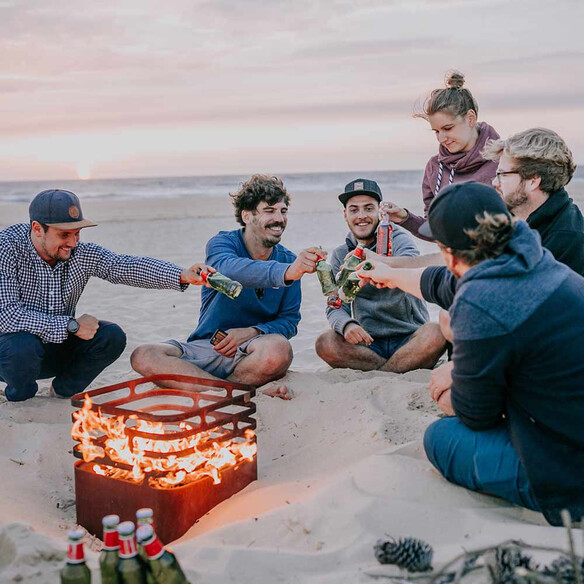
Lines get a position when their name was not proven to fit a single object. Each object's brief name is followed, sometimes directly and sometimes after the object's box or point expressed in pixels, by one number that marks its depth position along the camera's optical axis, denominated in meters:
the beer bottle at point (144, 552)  2.21
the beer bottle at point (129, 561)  2.16
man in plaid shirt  4.63
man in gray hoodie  5.29
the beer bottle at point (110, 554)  2.21
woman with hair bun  4.99
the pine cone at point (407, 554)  2.33
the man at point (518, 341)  2.42
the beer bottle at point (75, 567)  2.21
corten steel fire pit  3.13
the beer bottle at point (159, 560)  2.17
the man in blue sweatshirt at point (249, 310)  5.02
